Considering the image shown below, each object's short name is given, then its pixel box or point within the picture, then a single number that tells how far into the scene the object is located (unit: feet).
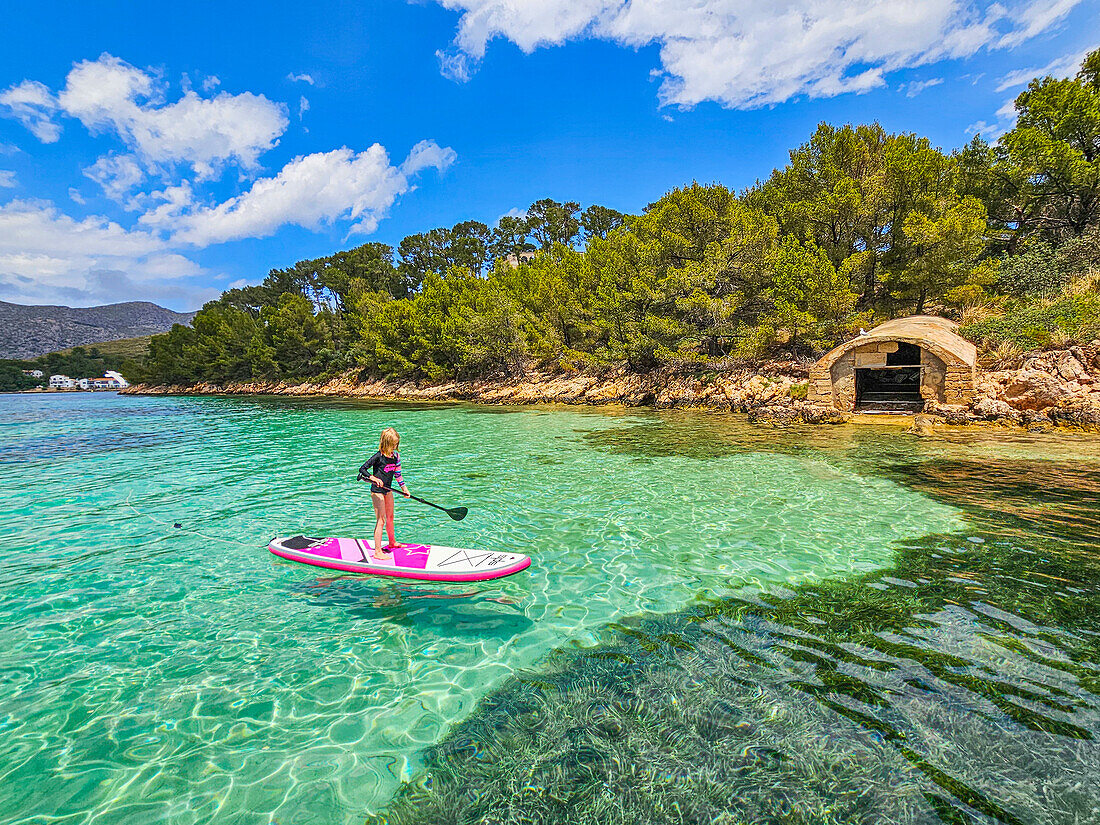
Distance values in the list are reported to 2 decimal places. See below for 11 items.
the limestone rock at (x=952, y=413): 60.23
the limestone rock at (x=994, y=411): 57.77
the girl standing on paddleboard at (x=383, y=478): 23.15
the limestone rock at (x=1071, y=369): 55.88
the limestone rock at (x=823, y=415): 69.82
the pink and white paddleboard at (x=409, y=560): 22.02
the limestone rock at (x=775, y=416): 72.38
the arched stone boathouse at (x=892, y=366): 62.85
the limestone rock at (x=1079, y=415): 52.06
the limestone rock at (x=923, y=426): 57.49
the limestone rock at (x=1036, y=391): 55.06
